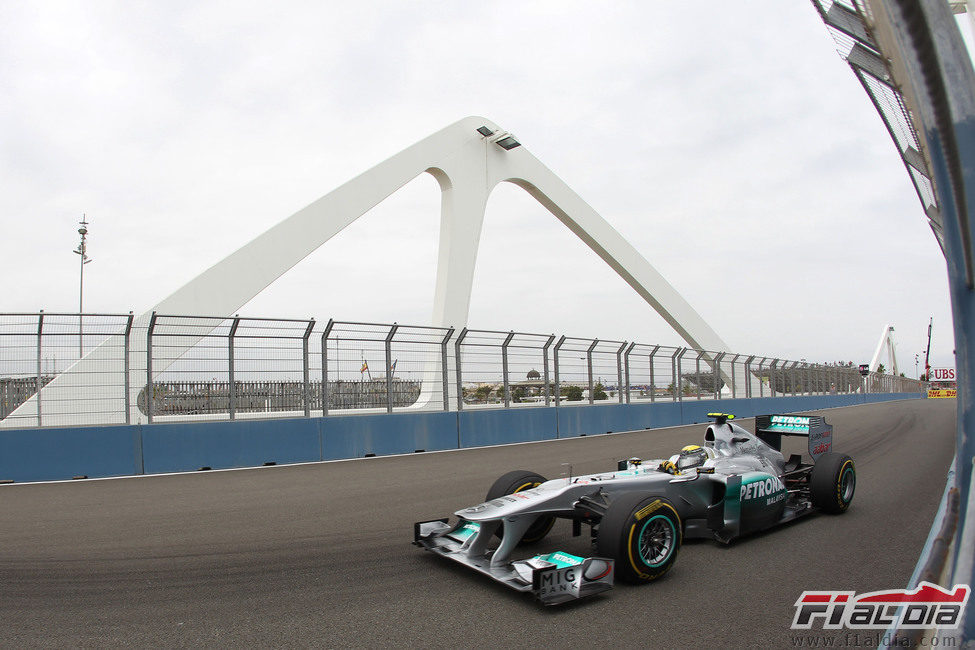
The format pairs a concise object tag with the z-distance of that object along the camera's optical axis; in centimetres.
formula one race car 379
